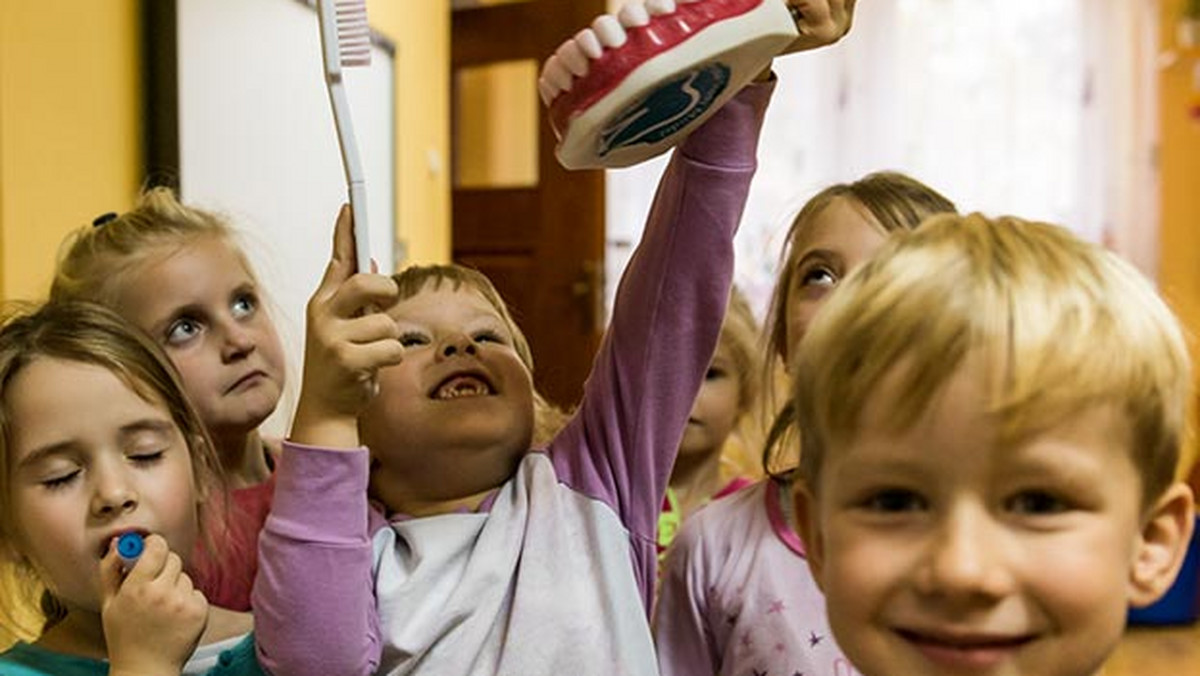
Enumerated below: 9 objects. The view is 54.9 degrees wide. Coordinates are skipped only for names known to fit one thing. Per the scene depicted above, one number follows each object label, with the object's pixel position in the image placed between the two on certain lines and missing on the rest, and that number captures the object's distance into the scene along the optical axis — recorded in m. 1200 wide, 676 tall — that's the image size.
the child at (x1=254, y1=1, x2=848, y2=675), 0.68
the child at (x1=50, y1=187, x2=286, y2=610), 1.04
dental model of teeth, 0.60
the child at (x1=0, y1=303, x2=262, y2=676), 0.71
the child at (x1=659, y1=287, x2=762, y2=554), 1.48
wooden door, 3.20
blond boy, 0.51
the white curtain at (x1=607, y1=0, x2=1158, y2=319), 3.18
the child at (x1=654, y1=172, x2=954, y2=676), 0.84
